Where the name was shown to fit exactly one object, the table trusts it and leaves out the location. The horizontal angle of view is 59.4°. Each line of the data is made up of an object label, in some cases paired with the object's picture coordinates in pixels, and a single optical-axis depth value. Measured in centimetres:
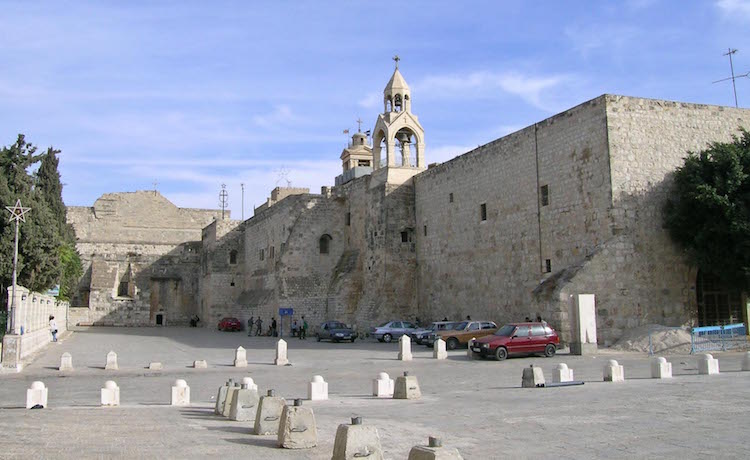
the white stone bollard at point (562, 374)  1315
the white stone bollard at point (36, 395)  1101
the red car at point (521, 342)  1873
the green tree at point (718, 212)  1939
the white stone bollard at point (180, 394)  1178
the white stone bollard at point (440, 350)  1984
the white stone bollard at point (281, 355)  1950
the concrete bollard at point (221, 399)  1040
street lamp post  1911
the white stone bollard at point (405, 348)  1969
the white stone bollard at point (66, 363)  1845
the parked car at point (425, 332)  2492
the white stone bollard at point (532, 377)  1274
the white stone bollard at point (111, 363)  1874
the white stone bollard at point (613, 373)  1323
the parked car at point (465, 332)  2306
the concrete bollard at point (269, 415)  845
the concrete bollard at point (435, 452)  482
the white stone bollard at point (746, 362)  1417
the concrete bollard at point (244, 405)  962
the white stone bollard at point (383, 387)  1245
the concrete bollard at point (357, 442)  598
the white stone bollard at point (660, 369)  1345
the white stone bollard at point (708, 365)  1377
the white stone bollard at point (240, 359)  1930
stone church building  2081
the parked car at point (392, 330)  2830
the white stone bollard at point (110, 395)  1138
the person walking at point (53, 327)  2942
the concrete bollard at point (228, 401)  1001
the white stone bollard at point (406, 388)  1191
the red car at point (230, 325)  4284
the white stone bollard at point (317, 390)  1209
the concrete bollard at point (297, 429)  748
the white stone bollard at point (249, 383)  1118
